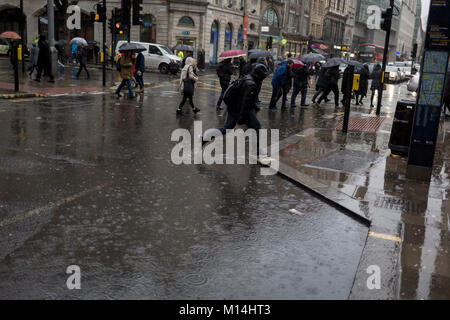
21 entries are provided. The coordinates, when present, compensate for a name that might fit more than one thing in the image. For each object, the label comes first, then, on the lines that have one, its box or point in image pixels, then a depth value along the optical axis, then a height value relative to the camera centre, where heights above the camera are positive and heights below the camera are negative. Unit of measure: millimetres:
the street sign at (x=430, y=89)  6723 -202
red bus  70438 +2613
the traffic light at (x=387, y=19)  15219 +1680
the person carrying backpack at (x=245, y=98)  8109 -604
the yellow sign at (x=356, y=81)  11664 -256
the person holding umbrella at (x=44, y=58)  19209 -281
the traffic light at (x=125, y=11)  22330 +2063
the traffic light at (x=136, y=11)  24614 +2324
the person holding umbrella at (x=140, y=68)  18141 -417
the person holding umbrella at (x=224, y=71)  14805 -274
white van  31817 +4
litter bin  8609 -956
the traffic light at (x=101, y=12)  20344 +1765
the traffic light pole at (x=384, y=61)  15192 +353
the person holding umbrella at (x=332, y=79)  17172 -357
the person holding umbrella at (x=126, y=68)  16109 -385
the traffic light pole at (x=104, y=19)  19991 +1513
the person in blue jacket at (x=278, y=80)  15430 -446
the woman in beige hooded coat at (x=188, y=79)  12734 -488
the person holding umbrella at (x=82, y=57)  23266 -166
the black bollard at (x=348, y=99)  11064 -661
